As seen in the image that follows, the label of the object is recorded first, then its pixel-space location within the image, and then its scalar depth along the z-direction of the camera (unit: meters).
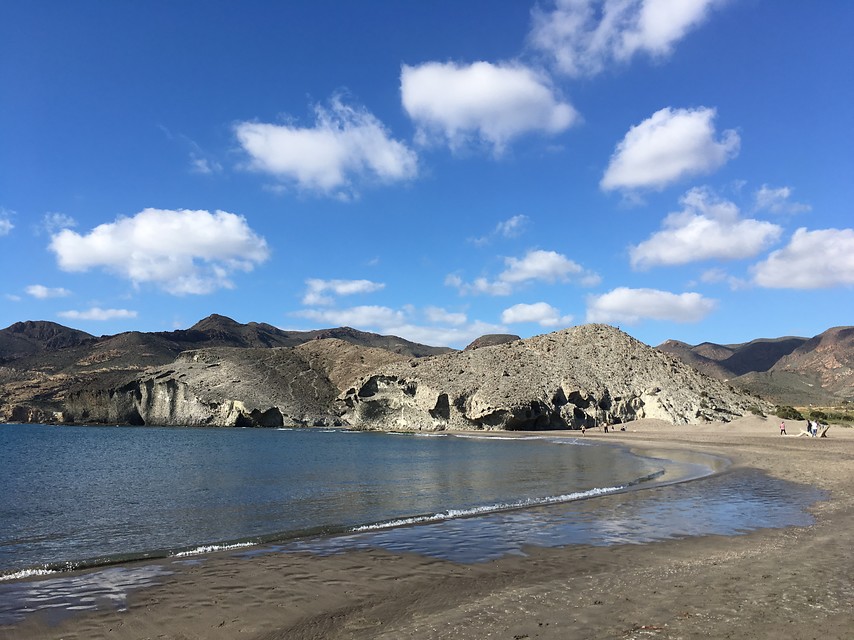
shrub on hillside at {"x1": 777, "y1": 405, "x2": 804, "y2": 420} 75.37
